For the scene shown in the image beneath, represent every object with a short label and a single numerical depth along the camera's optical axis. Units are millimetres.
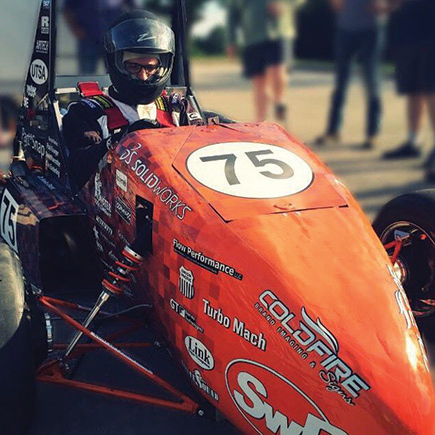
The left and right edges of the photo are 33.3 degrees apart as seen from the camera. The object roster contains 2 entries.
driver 3762
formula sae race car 2443
